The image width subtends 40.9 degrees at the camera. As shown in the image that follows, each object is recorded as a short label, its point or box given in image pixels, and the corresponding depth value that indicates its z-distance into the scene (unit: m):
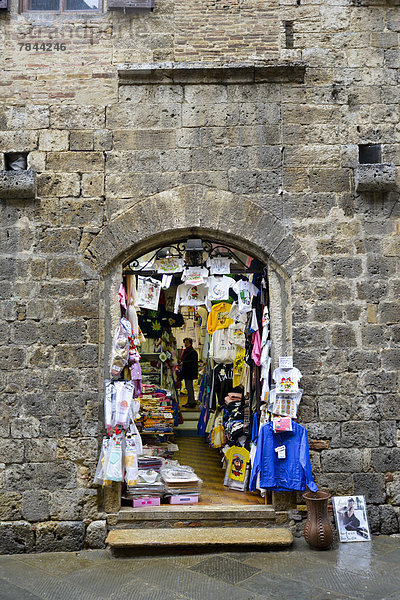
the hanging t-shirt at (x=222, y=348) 6.99
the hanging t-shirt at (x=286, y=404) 4.96
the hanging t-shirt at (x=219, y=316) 5.92
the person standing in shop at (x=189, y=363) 9.86
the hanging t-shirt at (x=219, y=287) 5.47
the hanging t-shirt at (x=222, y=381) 7.20
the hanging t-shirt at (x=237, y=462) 5.85
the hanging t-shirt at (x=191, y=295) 5.55
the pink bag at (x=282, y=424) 4.87
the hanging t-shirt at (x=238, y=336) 6.48
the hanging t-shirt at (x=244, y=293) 5.52
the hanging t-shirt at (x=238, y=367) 6.63
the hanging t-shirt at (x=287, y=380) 4.95
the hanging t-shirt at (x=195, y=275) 5.44
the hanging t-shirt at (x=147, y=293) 5.43
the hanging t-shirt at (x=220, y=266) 5.46
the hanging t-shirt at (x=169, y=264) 5.47
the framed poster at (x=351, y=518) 4.79
